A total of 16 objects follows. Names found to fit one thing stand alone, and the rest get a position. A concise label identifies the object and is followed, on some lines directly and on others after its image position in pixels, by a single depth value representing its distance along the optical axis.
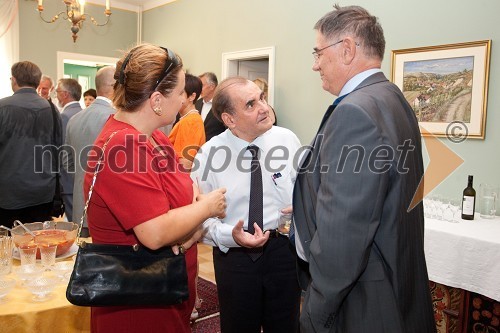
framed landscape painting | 3.18
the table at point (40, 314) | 1.50
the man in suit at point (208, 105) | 4.58
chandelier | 4.87
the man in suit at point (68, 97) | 4.14
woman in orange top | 3.55
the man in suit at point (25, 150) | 3.14
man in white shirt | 1.92
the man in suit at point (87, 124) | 3.04
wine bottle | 2.97
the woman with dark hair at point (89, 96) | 6.25
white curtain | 6.41
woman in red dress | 1.30
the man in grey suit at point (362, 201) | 1.18
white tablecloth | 2.49
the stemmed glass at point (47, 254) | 1.74
